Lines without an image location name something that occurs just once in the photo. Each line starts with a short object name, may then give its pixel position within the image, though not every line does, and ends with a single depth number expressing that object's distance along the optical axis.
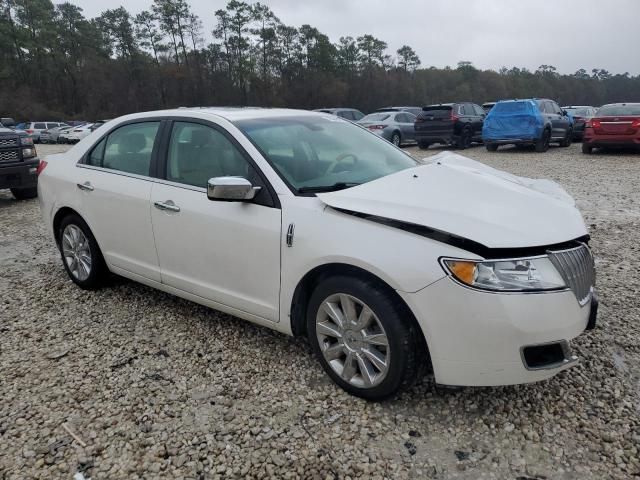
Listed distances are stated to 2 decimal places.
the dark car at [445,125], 16.91
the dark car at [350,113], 19.47
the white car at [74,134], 31.73
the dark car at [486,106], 20.85
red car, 13.23
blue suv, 14.99
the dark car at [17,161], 8.37
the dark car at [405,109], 19.47
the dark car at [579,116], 18.89
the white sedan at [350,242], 2.30
